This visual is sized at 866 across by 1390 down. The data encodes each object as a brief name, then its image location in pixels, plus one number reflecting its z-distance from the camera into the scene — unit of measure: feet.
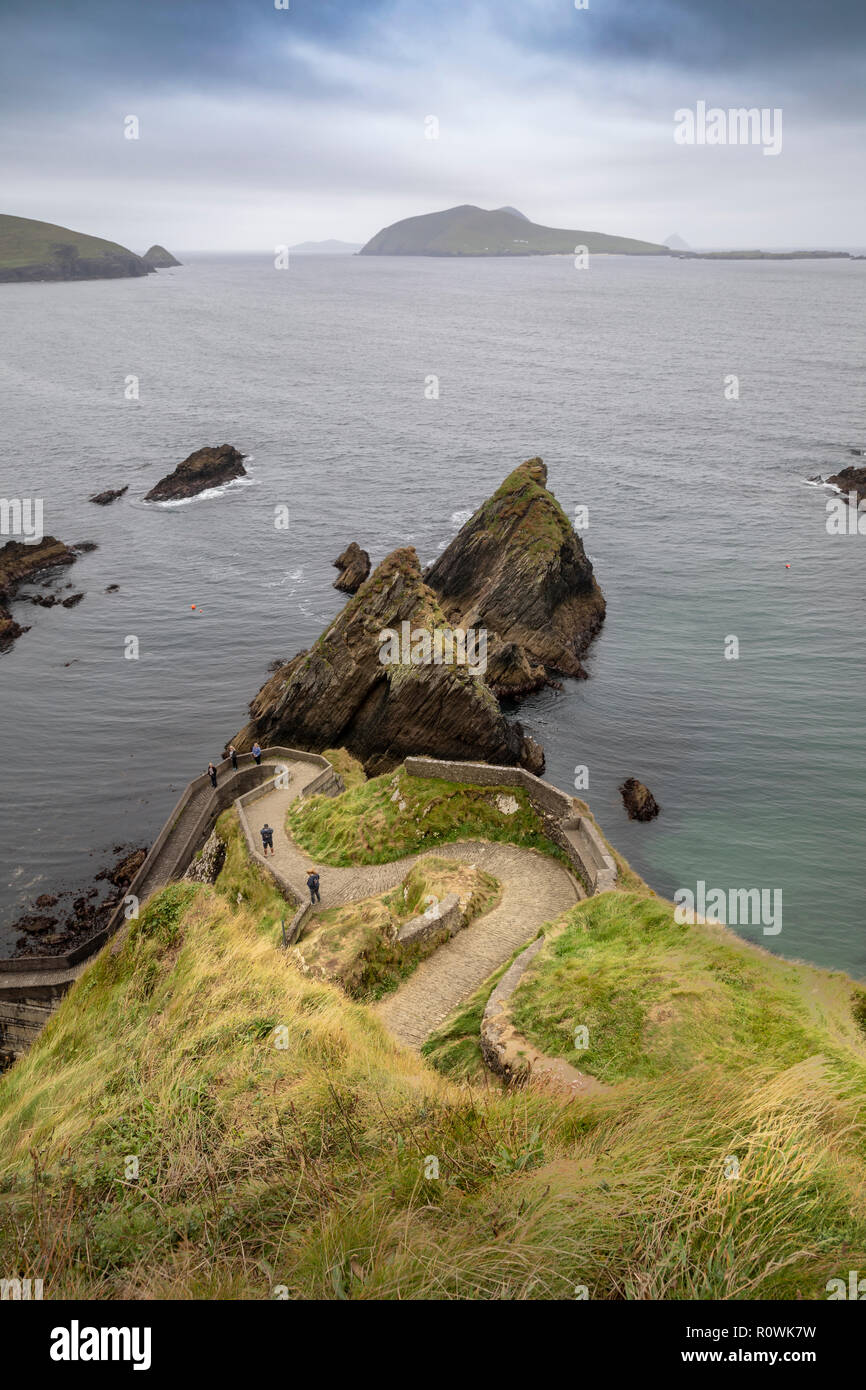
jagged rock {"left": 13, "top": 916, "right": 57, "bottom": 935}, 101.19
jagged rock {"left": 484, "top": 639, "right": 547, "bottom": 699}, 150.82
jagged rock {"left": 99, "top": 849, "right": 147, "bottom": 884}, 110.22
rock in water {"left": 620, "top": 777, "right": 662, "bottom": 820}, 116.26
